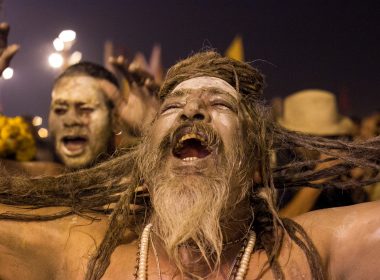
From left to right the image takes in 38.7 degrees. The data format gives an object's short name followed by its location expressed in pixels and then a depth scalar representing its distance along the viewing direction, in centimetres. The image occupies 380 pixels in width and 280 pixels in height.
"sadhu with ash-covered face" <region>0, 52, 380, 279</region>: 164
